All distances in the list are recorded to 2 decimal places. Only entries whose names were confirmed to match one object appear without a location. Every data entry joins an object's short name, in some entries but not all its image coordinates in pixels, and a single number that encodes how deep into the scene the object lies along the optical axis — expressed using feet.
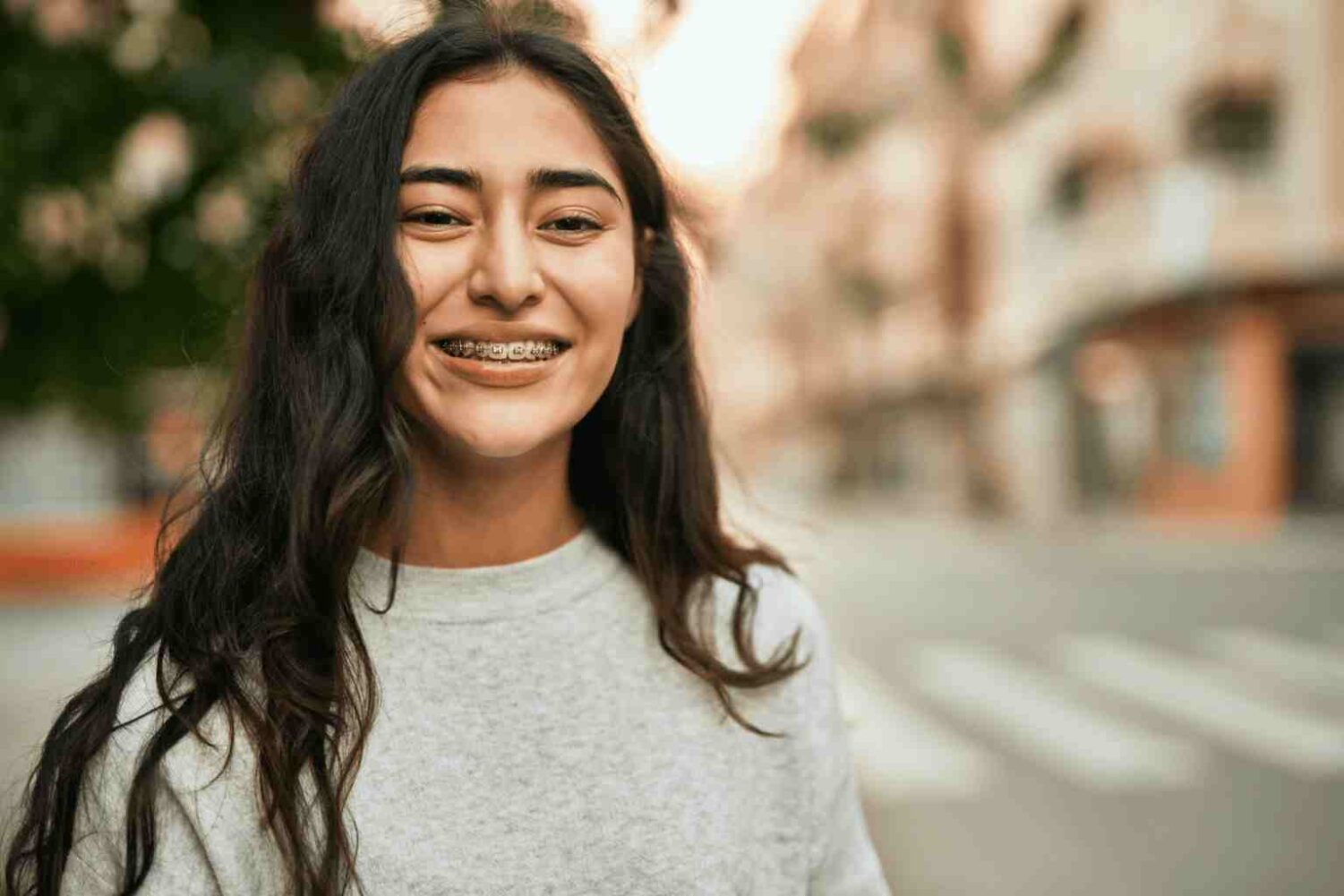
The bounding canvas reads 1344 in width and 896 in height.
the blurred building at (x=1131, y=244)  60.80
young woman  4.25
